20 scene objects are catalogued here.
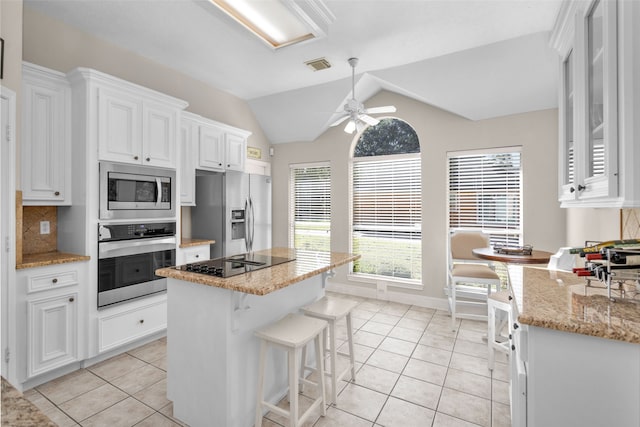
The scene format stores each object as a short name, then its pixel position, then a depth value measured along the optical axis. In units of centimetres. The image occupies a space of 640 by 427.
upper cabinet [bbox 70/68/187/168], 263
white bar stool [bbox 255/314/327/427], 176
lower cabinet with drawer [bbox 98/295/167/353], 269
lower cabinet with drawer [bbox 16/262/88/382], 227
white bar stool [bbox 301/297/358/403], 214
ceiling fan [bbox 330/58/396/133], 329
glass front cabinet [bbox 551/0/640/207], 118
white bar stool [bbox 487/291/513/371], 247
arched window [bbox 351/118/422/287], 443
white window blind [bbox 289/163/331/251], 515
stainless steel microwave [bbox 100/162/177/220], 273
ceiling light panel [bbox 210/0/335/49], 219
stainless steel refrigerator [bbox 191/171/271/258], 397
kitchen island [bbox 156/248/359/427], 177
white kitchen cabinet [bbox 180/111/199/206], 362
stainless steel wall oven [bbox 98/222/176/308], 270
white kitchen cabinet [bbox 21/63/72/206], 244
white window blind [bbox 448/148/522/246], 382
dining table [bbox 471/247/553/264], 270
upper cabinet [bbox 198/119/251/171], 386
